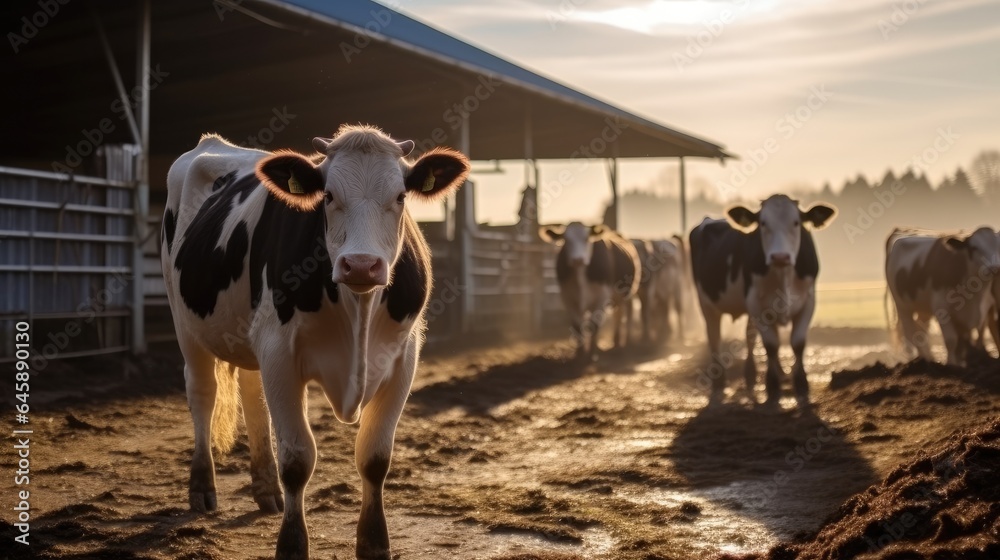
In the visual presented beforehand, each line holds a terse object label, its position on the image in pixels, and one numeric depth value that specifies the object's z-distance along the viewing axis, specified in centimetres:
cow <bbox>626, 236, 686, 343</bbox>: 2073
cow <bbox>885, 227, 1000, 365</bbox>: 1238
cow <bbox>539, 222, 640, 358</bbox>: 1647
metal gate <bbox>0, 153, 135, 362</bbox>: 1061
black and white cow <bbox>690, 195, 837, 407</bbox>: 1034
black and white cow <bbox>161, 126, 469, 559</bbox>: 438
